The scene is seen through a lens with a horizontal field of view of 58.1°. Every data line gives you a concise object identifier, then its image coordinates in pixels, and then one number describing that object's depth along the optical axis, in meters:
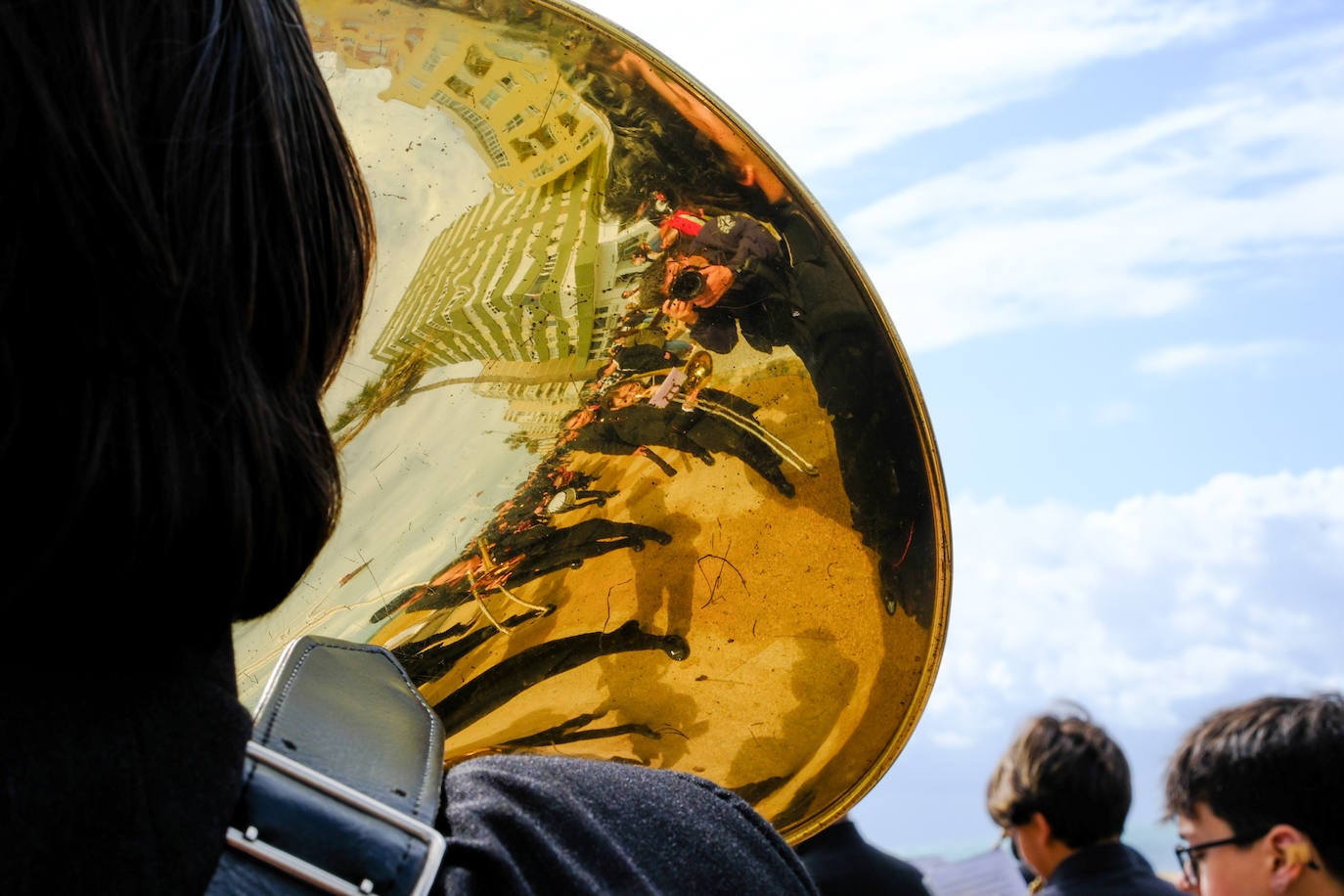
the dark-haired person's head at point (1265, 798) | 2.51
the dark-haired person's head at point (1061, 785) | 3.00
